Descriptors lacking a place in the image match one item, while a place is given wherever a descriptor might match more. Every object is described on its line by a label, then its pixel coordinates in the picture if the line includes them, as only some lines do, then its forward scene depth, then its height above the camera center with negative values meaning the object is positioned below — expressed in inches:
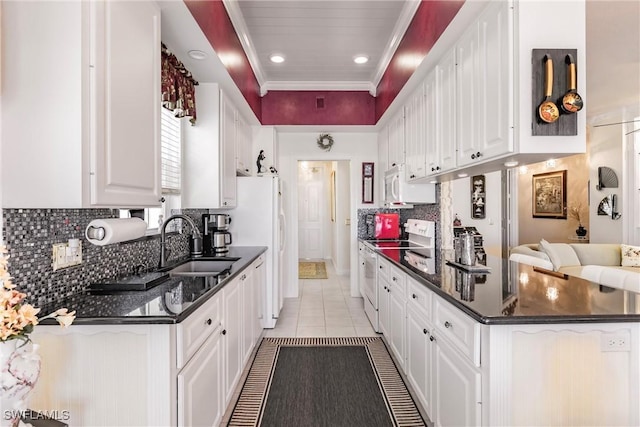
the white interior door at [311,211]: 350.6 +4.0
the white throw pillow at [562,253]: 159.9 -18.5
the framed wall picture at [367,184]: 201.5 +18.0
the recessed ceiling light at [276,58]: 149.7 +69.1
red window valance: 87.3 +34.6
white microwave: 146.4 +10.1
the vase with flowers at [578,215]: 245.6 -0.4
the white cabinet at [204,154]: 118.5 +21.0
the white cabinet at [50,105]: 50.2 +16.2
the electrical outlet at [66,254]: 60.7 -7.1
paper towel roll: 60.1 -2.7
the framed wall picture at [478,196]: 164.9 +8.9
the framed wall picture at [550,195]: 268.8 +16.0
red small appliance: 179.8 -6.3
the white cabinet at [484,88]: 69.6 +28.6
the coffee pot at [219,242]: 128.3 -10.1
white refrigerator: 150.9 -1.3
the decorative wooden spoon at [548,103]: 63.8 +20.8
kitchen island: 52.5 -22.6
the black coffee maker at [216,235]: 128.6 -7.6
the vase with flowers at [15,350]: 34.3 -14.0
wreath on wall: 200.8 +42.9
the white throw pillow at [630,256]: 162.4 -19.8
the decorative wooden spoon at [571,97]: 63.6 +21.6
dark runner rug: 85.7 -49.7
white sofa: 140.4 -18.8
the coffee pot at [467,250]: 89.8 -9.2
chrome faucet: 93.2 -6.4
